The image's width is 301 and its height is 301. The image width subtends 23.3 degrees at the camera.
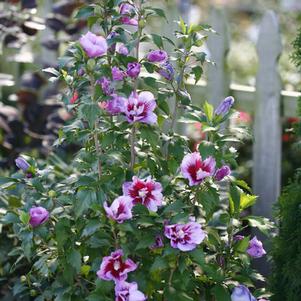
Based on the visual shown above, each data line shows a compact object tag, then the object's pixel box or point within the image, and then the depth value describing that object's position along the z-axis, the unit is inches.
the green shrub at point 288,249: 98.3
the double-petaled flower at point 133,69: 86.4
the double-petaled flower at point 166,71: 90.0
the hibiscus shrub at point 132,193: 82.6
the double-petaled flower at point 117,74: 88.0
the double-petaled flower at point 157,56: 87.9
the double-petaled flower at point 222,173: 88.0
